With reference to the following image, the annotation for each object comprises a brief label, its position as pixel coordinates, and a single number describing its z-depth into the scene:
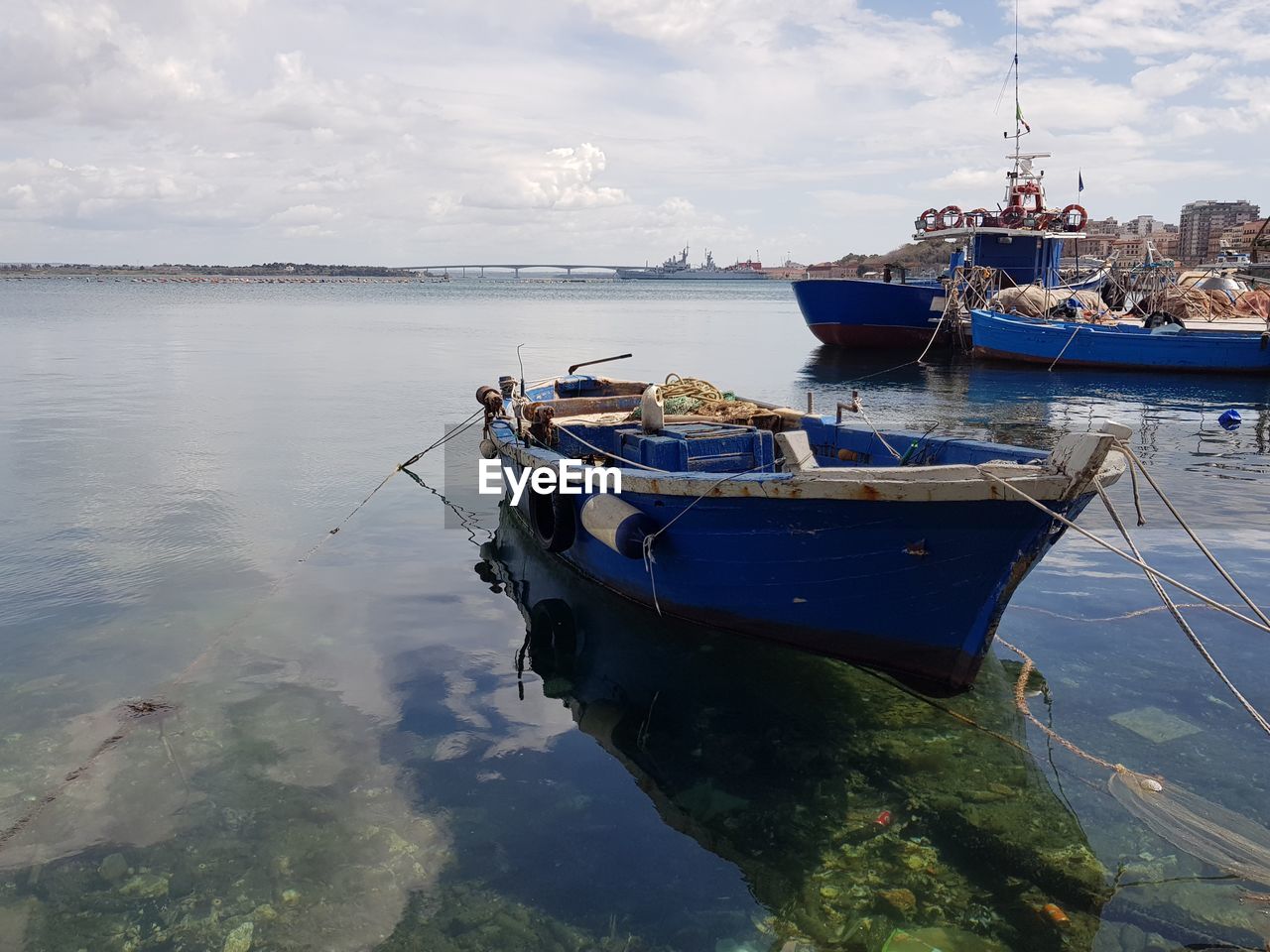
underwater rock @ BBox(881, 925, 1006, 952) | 4.44
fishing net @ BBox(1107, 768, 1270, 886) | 5.04
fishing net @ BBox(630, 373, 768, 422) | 9.72
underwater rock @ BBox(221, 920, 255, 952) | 4.45
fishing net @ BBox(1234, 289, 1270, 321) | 32.78
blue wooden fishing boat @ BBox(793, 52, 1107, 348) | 34.53
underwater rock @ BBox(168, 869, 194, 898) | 4.82
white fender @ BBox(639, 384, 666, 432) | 8.61
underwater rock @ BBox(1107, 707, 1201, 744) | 6.42
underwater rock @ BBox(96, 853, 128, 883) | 4.92
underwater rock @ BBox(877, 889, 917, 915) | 4.73
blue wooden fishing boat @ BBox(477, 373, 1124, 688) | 5.99
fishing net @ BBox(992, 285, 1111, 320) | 31.20
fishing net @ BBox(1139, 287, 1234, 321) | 32.19
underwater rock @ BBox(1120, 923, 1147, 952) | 4.45
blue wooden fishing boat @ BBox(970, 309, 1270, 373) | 26.45
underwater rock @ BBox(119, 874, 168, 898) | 4.80
